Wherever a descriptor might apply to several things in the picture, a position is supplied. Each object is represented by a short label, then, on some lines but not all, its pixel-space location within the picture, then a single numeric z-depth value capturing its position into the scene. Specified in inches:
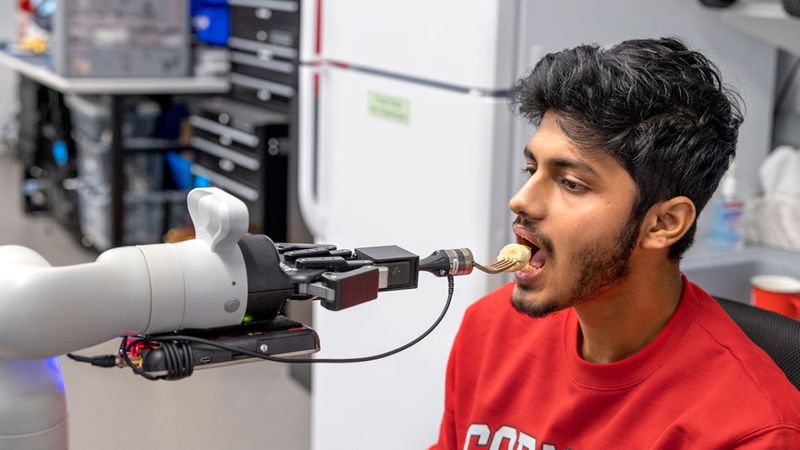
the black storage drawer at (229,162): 152.2
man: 45.0
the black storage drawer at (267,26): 150.9
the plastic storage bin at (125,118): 177.8
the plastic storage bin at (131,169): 179.0
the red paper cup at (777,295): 71.2
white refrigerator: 75.7
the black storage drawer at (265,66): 154.3
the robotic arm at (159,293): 30.0
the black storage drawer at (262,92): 156.8
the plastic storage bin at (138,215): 179.2
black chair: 52.6
